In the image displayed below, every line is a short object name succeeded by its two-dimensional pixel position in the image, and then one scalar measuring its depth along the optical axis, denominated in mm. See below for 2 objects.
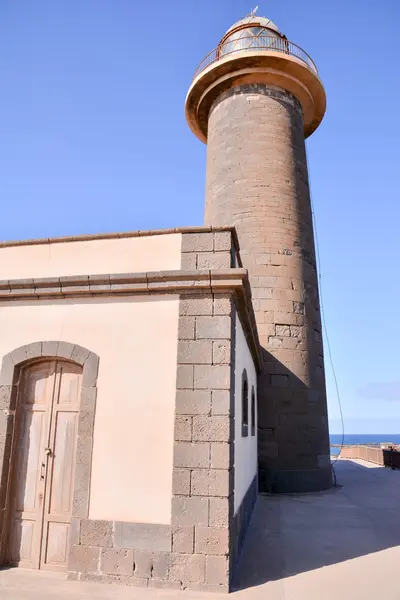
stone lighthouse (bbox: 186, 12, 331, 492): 11352
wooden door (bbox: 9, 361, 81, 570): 5367
